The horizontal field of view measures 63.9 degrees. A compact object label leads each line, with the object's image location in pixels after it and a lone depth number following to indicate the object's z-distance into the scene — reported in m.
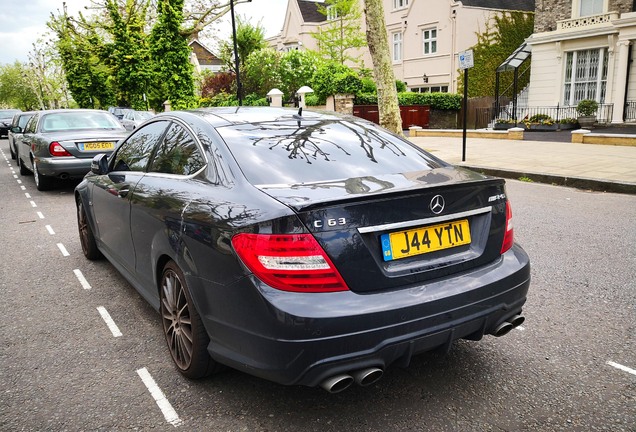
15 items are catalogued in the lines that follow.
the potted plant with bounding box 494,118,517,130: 23.62
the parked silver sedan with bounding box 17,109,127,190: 9.67
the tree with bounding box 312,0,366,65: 36.84
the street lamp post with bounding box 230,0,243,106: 22.14
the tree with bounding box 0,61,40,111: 85.50
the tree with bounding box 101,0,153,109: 26.83
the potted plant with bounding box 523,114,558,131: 22.77
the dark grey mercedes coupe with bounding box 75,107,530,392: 2.28
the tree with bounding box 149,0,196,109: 22.08
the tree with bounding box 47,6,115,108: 32.25
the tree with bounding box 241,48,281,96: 32.06
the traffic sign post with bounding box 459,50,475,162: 11.67
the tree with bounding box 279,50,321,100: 31.52
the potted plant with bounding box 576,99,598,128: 22.33
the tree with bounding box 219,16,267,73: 35.53
